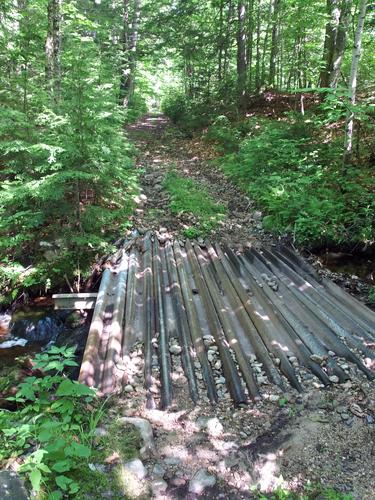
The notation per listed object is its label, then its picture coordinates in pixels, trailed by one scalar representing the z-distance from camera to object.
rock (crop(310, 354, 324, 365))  4.56
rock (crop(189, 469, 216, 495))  3.06
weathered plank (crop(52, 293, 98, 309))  6.26
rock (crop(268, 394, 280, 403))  4.05
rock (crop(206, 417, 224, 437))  3.64
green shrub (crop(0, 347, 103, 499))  2.60
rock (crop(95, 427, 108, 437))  3.40
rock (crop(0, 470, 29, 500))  2.35
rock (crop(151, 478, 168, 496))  2.98
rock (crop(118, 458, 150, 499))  2.91
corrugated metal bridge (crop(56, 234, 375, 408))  4.38
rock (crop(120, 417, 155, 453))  3.40
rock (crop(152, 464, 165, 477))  3.16
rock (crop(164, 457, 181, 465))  3.29
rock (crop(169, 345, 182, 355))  4.76
